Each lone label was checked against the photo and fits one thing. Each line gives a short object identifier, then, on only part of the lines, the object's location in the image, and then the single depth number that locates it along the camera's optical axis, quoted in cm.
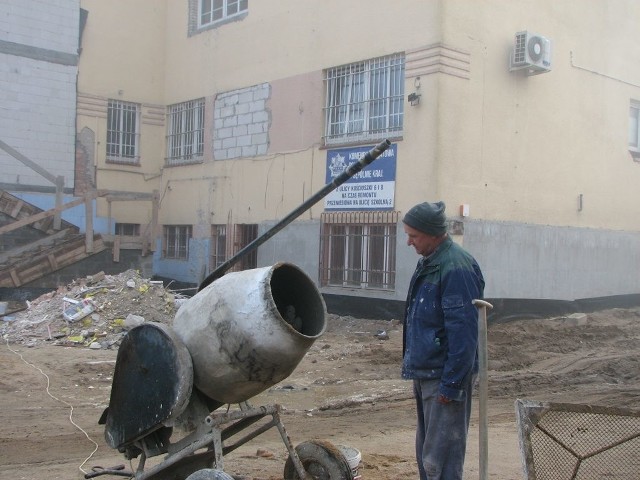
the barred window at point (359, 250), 1444
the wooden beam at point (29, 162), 1759
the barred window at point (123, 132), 2014
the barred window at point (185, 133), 1959
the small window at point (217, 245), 1880
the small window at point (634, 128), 1814
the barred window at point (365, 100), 1450
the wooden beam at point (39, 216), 1634
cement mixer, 463
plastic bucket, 540
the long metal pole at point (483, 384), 404
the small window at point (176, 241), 2005
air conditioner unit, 1451
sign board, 1439
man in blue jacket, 432
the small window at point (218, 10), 1845
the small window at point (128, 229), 2039
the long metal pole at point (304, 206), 483
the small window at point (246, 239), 1783
